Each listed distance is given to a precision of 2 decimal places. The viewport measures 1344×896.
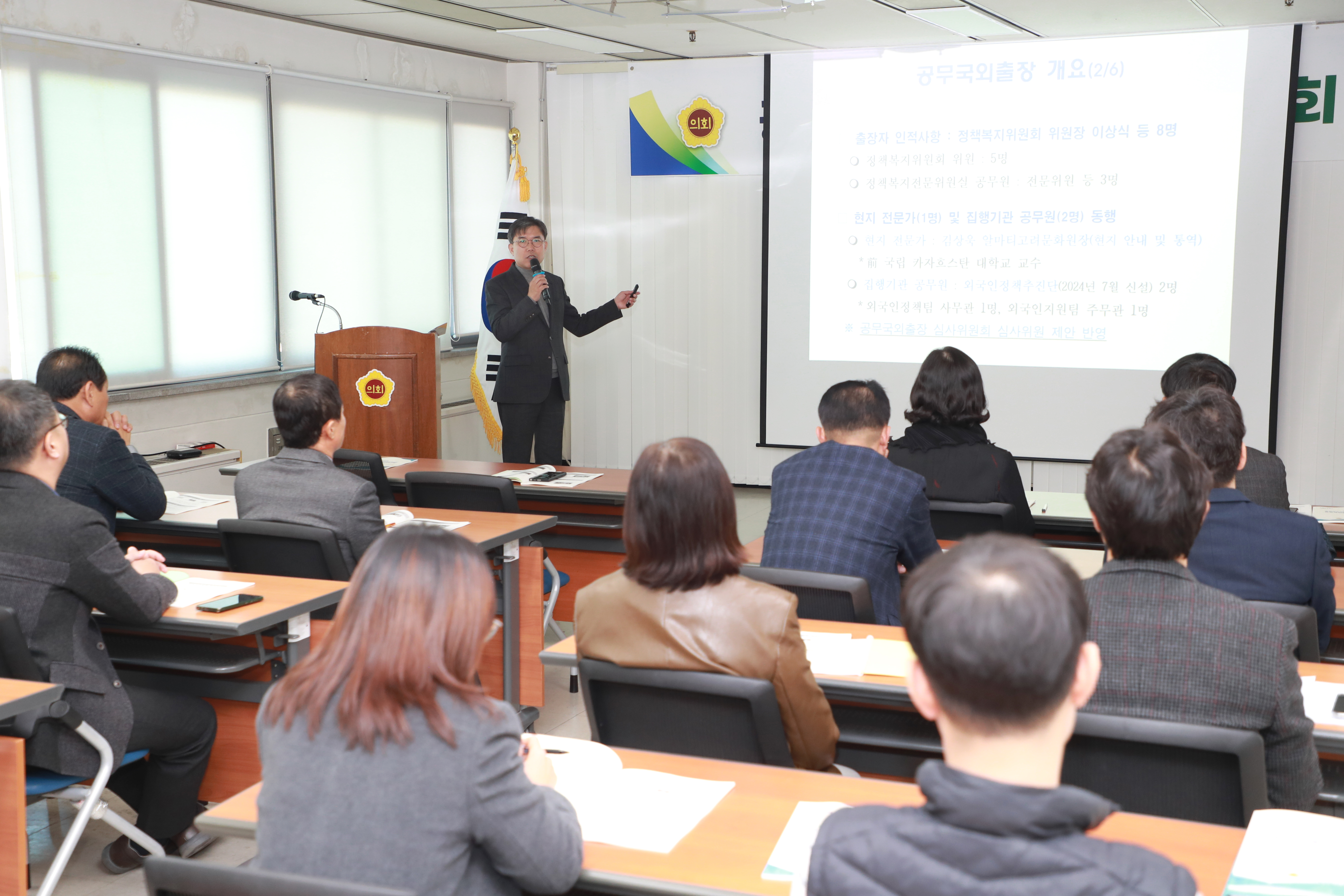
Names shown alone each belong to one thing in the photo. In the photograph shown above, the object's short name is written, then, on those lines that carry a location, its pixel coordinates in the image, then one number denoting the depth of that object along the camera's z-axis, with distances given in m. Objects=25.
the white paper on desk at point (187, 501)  3.88
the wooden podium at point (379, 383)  5.49
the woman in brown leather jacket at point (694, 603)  1.91
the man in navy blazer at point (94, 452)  3.26
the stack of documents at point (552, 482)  4.34
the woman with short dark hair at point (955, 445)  3.50
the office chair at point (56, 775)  2.27
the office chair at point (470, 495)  3.93
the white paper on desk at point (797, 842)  1.45
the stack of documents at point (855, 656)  2.17
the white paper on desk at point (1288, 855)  1.38
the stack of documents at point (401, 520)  3.56
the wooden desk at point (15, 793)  2.07
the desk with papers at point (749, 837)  1.45
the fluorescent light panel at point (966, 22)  5.49
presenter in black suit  5.88
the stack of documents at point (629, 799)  1.57
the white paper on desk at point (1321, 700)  1.90
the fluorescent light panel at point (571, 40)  6.27
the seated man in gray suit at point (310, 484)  3.18
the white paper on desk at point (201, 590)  2.71
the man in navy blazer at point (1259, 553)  2.31
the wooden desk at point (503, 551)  3.65
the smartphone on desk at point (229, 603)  2.63
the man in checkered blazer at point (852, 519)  2.72
